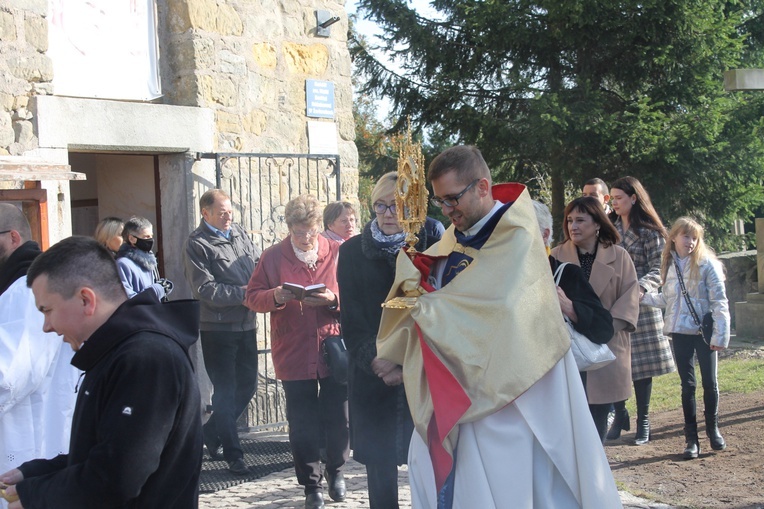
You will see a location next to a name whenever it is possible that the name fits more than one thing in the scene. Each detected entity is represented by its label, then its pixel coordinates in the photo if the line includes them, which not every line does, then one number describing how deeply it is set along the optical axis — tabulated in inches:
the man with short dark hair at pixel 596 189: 288.8
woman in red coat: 216.7
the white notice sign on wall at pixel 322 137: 344.2
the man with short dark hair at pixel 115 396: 91.4
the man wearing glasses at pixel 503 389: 120.6
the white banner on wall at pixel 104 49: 275.7
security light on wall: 345.4
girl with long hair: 249.3
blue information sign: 343.3
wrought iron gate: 313.7
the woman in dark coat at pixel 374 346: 168.7
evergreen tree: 506.3
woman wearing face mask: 245.9
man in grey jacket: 255.1
